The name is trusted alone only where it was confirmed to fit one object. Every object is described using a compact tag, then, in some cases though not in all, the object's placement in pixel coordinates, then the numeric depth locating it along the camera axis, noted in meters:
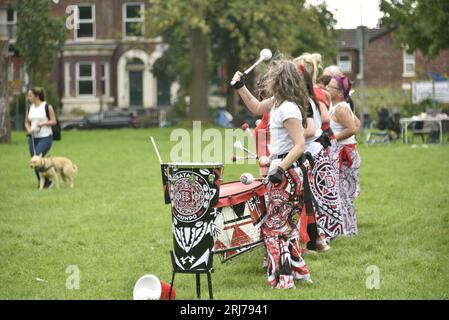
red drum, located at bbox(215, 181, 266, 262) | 8.52
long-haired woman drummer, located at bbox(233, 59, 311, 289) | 8.25
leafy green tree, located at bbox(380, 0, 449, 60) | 35.84
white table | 30.61
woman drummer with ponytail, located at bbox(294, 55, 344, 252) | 9.74
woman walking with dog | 18.38
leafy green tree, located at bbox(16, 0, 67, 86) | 45.12
